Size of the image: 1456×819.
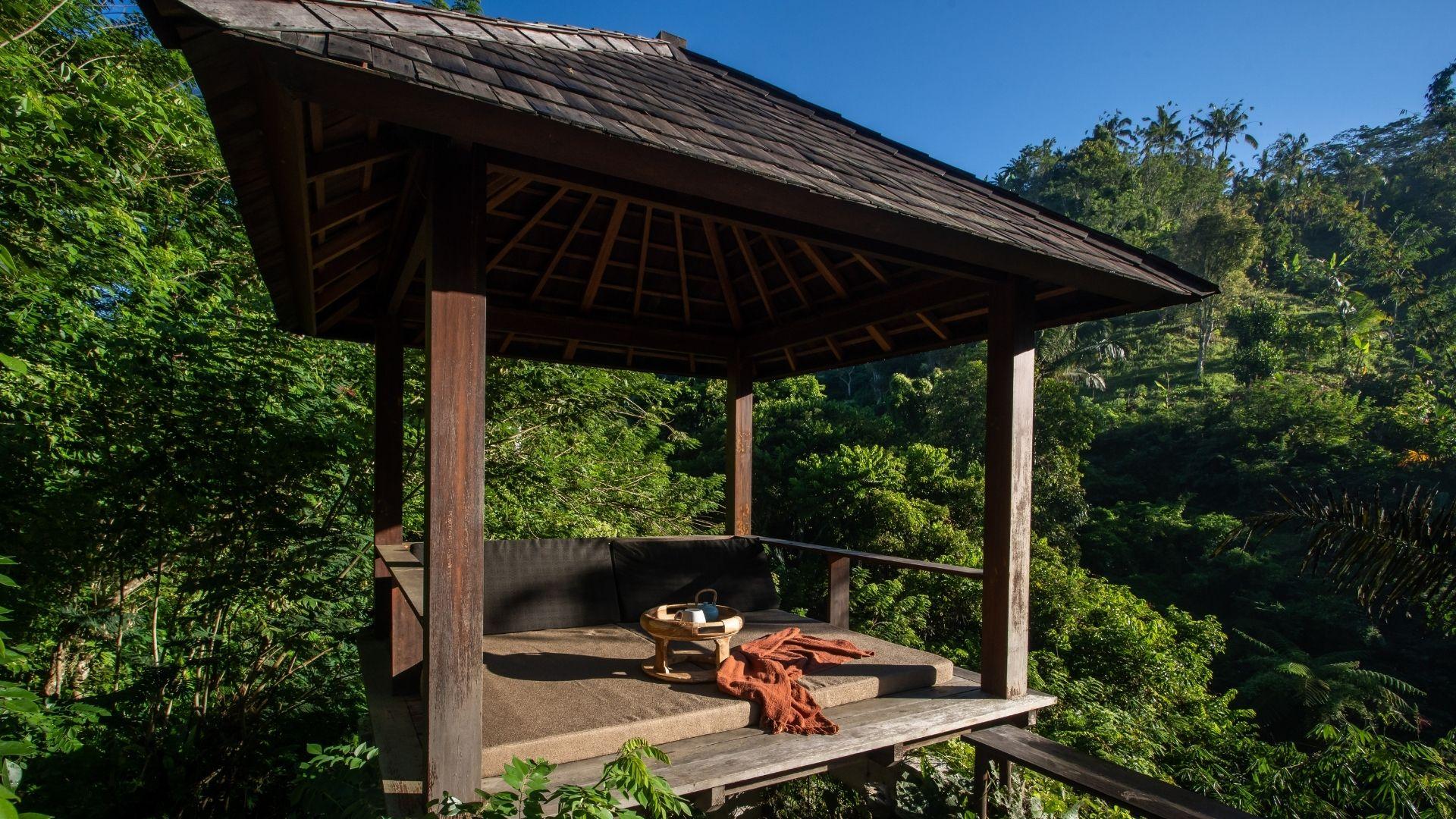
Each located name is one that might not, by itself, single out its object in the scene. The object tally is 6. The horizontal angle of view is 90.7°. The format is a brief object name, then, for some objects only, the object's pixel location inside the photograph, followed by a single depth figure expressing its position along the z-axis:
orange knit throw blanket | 2.98
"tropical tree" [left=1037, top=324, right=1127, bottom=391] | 20.81
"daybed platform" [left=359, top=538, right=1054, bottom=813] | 2.60
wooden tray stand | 3.29
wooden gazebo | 1.90
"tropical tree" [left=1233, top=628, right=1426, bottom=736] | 11.70
